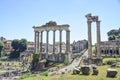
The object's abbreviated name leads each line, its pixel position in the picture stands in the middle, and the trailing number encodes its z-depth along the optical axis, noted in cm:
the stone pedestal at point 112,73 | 1272
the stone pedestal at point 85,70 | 1392
